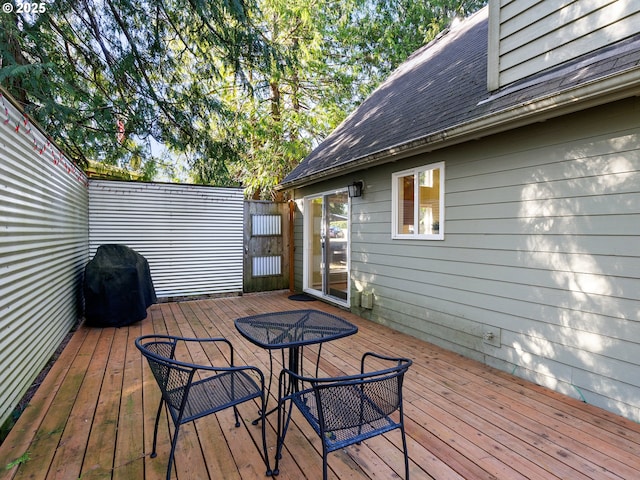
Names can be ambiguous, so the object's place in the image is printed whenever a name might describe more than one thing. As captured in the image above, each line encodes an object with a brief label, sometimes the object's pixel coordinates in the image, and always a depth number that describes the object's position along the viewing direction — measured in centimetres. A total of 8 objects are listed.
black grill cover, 442
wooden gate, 692
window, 382
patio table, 201
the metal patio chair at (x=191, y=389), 163
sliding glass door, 569
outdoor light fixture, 502
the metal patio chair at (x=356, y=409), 149
